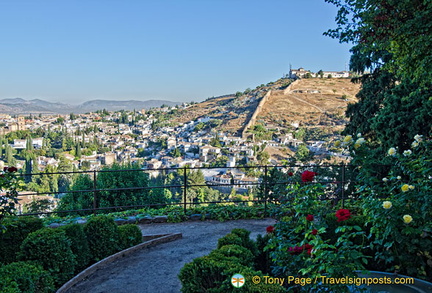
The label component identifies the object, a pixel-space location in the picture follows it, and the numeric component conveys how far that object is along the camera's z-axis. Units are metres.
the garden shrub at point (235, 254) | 3.06
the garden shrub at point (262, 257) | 3.79
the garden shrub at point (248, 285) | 2.43
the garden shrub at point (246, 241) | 3.83
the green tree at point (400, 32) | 5.76
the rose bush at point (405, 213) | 2.89
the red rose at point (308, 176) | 2.95
